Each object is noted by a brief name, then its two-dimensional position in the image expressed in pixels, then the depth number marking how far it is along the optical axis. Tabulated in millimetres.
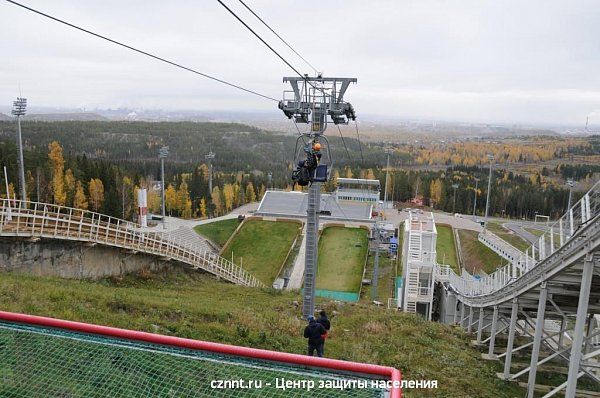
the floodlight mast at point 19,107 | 34038
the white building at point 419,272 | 32500
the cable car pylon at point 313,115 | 15703
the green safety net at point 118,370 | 5188
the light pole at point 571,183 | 49303
